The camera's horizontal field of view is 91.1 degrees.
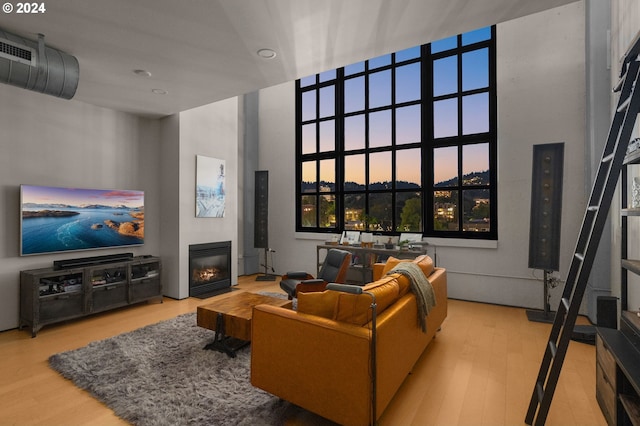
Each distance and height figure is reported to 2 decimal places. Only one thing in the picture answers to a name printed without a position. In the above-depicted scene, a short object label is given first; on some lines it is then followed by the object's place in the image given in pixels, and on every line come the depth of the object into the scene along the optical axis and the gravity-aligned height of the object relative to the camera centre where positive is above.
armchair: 3.97 -0.83
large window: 4.95 +1.26
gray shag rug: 2.10 -1.35
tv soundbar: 3.87 -0.64
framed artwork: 5.11 +0.44
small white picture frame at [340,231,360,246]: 5.68 -0.46
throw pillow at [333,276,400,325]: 1.94 -0.59
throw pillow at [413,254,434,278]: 3.22 -0.54
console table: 4.98 -0.74
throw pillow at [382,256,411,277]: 3.44 -0.57
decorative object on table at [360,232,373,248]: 5.41 -0.47
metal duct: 2.53 +1.24
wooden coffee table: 2.89 -1.03
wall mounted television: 3.74 -0.09
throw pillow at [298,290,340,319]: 2.08 -0.61
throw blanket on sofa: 2.55 -0.64
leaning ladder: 1.74 -0.09
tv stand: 3.56 -0.97
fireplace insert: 5.05 -0.96
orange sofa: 1.82 -0.87
